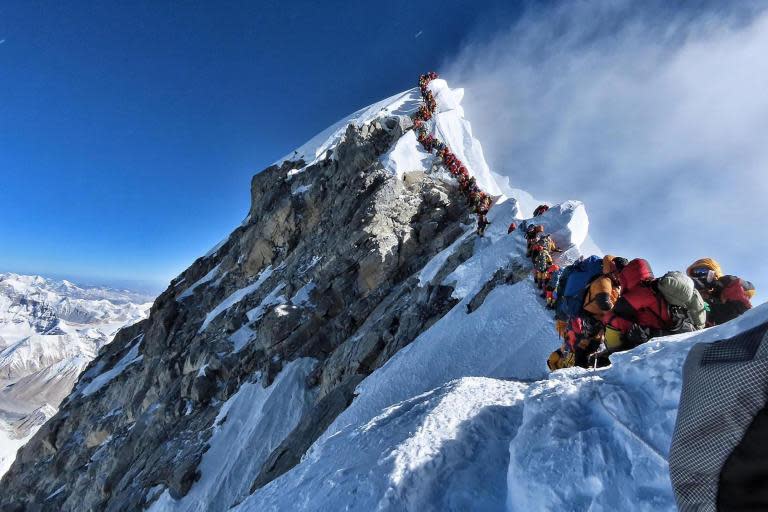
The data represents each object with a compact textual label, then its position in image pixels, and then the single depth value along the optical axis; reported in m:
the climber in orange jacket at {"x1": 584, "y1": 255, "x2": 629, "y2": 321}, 6.40
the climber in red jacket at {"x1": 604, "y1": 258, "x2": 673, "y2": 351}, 5.71
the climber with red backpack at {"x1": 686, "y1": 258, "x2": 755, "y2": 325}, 6.62
